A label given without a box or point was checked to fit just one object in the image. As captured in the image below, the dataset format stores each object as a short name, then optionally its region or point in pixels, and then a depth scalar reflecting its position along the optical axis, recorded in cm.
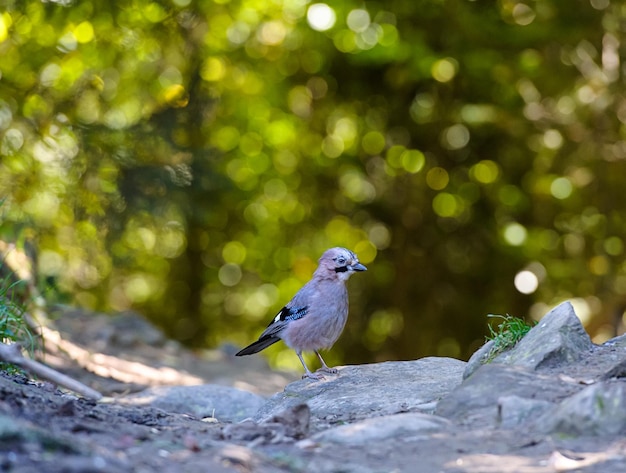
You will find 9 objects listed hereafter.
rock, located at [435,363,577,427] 967
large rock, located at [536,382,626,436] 875
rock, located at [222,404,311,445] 914
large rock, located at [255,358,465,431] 1109
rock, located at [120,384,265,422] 1488
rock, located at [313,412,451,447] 907
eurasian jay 1437
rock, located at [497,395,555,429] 931
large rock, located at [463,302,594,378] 1087
